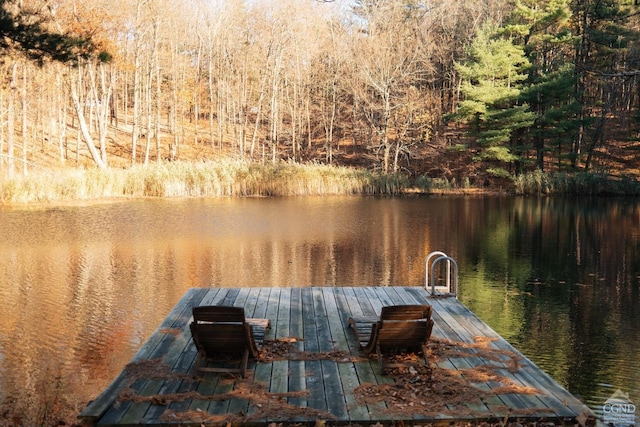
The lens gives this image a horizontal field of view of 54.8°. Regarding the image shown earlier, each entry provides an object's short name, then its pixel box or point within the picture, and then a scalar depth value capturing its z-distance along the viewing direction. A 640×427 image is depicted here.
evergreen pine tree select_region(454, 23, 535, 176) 34.78
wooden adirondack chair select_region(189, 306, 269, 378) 6.04
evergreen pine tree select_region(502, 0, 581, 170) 34.81
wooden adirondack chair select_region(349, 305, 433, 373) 6.19
